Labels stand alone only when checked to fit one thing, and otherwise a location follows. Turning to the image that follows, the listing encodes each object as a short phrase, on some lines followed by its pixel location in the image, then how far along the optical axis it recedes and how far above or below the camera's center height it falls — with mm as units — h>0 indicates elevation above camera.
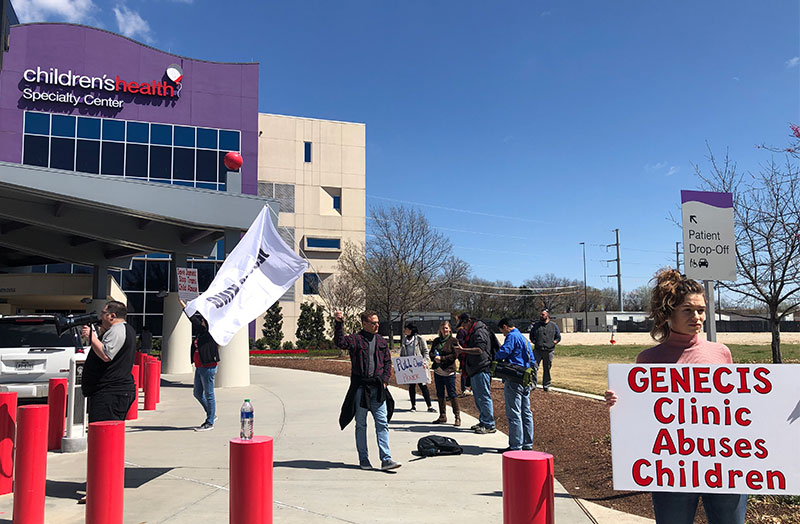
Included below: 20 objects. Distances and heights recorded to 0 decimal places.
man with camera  6020 -574
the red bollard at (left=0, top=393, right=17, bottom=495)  6059 -1213
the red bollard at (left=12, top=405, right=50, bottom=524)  5020 -1286
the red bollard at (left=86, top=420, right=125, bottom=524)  4801 -1288
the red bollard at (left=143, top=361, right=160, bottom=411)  12195 -1456
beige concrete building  41062 +9050
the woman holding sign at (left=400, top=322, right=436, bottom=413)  11797 -672
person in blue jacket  7691 -1091
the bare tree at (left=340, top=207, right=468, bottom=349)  31391 +2102
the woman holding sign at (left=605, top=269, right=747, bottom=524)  3342 -214
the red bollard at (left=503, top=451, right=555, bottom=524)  3469 -1037
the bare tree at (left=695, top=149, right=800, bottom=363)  11875 +1054
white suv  9516 -745
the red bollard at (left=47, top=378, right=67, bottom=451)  8047 -1288
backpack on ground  7883 -1780
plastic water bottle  5111 -943
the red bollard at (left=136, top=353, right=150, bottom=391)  14959 -1285
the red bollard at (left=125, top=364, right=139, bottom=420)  10786 -1771
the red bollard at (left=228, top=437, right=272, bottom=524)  4359 -1238
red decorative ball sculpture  15484 +3974
